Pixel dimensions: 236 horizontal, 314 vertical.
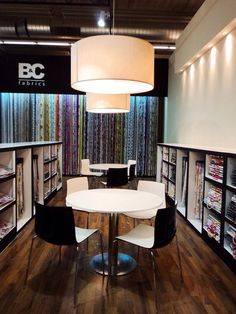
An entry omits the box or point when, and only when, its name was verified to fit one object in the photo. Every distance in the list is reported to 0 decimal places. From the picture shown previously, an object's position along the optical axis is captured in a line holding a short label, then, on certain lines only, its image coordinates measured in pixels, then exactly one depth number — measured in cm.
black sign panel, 764
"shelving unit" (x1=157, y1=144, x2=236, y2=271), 301
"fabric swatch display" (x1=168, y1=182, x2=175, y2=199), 538
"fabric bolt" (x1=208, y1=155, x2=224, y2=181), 329
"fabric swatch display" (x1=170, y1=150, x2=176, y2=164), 541
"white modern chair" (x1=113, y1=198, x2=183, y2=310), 230
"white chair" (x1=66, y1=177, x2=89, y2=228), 352
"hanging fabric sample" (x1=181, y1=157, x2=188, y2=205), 483
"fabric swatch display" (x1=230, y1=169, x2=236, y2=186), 298
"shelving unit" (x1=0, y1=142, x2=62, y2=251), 345
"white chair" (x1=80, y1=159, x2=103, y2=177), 611
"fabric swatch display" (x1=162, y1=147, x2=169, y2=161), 603
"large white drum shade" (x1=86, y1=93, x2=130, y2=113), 387
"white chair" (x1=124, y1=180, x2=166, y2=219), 321
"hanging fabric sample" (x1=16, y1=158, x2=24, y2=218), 400
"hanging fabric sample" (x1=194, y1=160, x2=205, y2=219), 412
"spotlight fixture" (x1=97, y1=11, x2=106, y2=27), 546
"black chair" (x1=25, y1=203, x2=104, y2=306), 232
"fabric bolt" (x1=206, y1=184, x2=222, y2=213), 329
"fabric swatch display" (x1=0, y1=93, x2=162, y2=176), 839
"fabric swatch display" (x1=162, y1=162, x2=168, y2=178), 610
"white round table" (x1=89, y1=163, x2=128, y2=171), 545
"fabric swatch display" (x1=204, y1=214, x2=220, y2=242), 332
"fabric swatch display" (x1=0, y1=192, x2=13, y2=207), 332
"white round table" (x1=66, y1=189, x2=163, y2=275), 248
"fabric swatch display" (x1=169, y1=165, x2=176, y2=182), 544
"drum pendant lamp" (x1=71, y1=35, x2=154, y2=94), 213
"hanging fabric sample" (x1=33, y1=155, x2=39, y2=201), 474
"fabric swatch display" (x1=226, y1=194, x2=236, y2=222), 292
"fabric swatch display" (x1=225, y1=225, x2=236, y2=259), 285
